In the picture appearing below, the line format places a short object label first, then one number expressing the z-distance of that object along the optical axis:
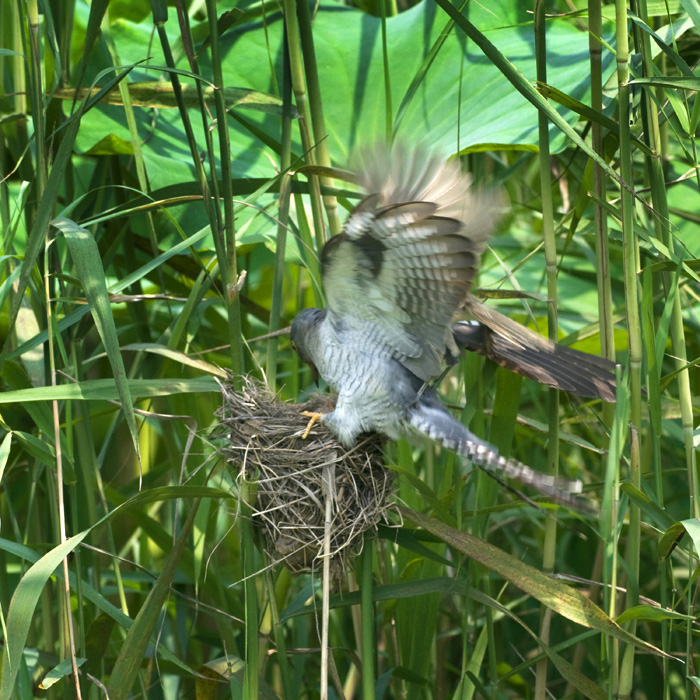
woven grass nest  6.03
